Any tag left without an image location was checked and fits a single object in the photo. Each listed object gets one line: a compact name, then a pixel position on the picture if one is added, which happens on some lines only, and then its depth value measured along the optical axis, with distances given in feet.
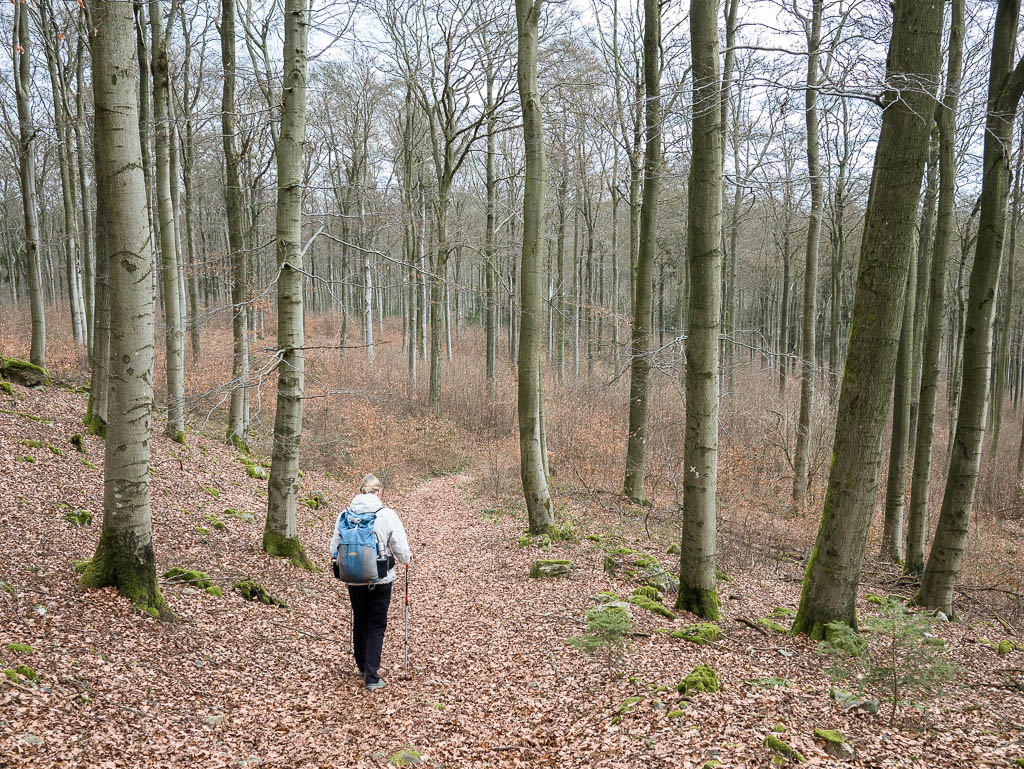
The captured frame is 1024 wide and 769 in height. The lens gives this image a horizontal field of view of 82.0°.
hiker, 16.72
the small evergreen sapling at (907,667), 13.58
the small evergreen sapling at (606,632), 15.99
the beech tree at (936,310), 27.17
